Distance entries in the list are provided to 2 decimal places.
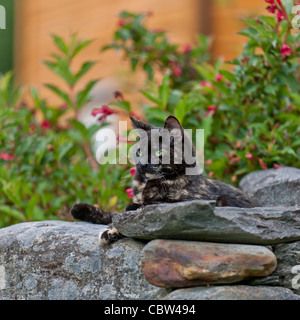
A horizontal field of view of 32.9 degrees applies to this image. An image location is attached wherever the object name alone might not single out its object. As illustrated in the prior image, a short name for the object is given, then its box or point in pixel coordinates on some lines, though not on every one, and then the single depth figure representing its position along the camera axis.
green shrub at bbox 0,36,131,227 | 4.43
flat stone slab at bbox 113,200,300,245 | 2.56
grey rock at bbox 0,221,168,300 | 2.88
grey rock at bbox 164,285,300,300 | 2.53
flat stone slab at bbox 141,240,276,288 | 2.58
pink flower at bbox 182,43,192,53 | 5.76
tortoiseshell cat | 2.94
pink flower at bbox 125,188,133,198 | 3.54
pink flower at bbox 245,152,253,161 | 4.05
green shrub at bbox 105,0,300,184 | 4.06
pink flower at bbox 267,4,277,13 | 3.96
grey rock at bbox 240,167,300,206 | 3.57
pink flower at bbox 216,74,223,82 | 4.56
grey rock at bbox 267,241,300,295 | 2.80
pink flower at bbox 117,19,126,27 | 5.54
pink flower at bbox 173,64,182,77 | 5.58
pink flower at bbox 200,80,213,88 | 4.93
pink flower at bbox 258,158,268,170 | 4.06
